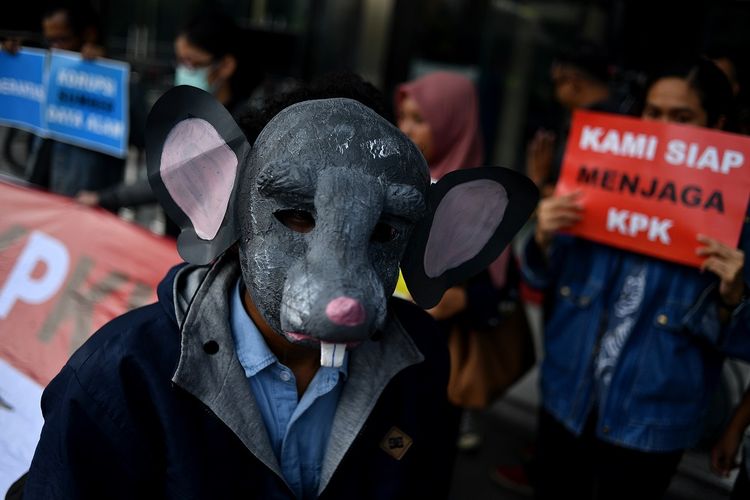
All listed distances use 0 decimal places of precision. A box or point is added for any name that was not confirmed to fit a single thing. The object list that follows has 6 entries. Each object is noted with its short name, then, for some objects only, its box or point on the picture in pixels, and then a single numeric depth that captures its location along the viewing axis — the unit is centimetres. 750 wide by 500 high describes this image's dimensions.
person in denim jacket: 236
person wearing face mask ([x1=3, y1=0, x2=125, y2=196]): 374
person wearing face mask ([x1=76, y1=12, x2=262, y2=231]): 382
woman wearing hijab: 292
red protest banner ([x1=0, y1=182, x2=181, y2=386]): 210
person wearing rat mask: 121
